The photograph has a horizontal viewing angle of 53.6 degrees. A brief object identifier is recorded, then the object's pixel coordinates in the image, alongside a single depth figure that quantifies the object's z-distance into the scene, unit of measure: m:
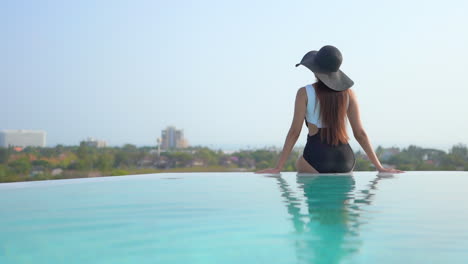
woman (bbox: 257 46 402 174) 4.99
